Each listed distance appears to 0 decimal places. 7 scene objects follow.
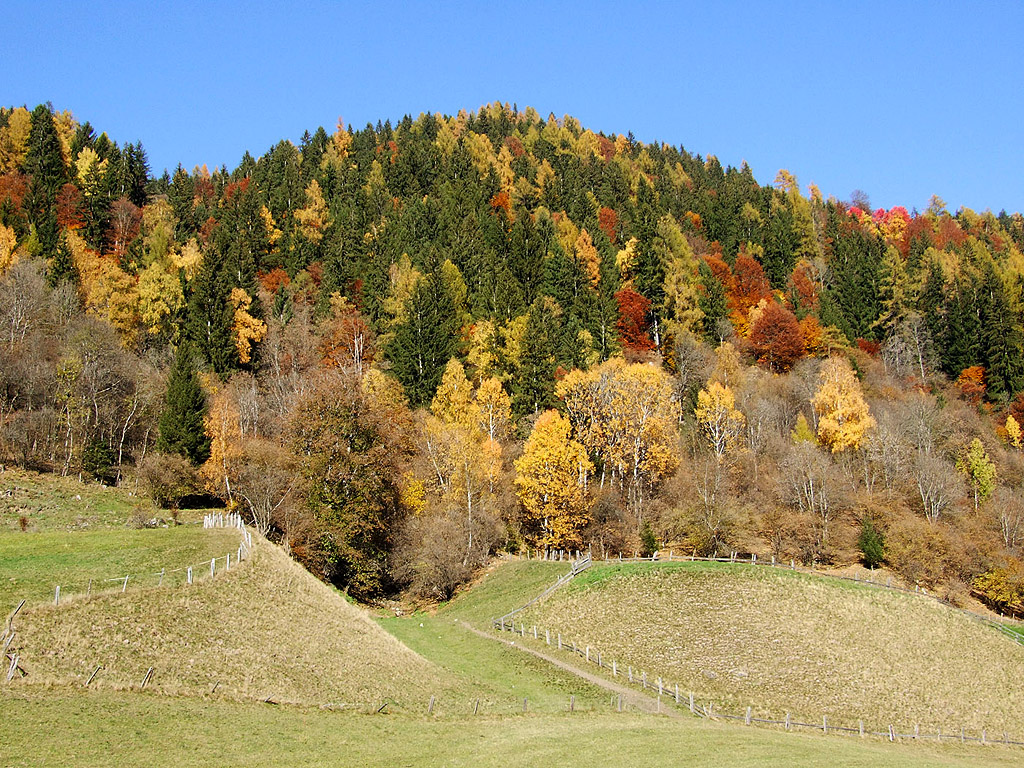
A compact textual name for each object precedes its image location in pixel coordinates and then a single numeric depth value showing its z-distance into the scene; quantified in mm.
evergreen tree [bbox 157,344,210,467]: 66250
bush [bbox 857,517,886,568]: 69125
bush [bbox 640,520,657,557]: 66188
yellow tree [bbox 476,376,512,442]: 76188
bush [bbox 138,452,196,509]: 62250
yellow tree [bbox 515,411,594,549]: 66500
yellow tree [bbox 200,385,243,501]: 65562
